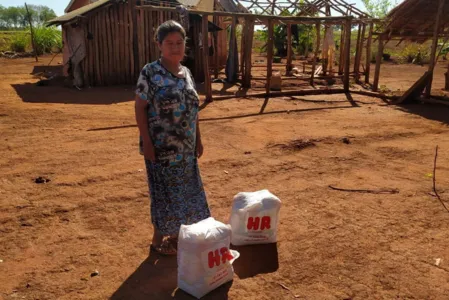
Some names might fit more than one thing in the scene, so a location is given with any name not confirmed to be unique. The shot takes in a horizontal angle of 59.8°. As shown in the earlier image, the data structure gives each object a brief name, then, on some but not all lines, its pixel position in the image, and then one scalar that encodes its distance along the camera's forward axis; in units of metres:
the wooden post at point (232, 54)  13.40
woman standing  2.73
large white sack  2.55
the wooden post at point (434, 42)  9.24
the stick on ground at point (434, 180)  4.15
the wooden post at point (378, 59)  10.80
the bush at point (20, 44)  24.27
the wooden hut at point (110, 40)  11.74
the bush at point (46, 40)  23.83
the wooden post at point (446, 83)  12.20
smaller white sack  3.16
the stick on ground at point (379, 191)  4.39
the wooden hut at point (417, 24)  9.61
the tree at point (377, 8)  35.04
